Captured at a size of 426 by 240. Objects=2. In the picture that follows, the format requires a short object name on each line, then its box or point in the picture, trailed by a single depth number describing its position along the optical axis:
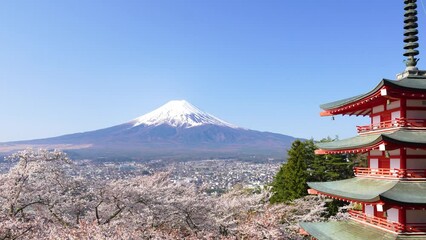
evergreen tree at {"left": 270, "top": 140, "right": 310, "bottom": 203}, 30.66
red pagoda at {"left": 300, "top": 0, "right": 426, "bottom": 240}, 10.02
